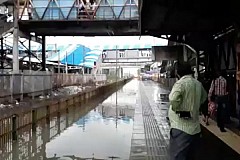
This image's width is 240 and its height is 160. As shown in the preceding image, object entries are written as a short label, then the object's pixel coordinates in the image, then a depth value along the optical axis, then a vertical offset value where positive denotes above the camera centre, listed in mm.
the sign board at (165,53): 14169 +1581
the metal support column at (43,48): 20187 +2788
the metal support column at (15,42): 16195 +2809
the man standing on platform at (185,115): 2878 -576
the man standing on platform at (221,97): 5987 -668
